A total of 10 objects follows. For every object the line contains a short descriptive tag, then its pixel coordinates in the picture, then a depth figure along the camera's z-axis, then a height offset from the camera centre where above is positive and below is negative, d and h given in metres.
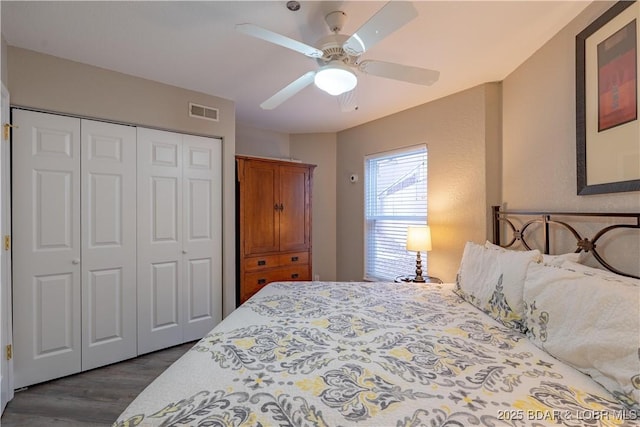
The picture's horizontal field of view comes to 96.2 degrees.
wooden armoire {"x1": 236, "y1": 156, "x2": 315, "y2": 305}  3.04 -0.10
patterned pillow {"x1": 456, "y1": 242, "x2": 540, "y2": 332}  1.40 -0.38
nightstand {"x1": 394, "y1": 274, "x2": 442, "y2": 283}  2.87 -0.67
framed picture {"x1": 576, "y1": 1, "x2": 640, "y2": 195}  1.33 +0.56
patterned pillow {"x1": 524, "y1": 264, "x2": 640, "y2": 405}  0.87 -0.40
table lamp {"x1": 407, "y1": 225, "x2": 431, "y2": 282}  2.76 -0.25
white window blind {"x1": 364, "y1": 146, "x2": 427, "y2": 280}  3.19 +0.08
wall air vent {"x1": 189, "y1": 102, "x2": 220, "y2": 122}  2.77 +1.01
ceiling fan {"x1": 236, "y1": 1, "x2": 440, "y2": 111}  1.28 +0.82
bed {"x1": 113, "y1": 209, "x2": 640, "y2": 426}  0.81 -0.56
